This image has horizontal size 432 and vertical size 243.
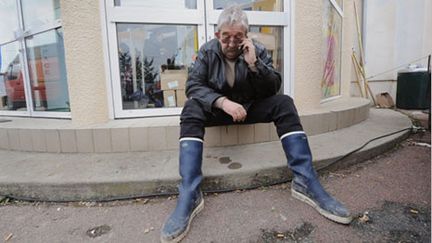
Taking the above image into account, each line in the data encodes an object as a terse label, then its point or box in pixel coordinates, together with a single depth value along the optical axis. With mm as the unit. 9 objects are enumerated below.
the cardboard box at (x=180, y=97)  2561
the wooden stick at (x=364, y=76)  5012
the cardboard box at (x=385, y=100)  4758
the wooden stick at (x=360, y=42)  5098
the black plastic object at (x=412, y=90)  4266
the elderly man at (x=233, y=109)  1386
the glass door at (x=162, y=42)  2328
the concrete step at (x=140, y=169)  1639
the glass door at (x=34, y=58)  2582
